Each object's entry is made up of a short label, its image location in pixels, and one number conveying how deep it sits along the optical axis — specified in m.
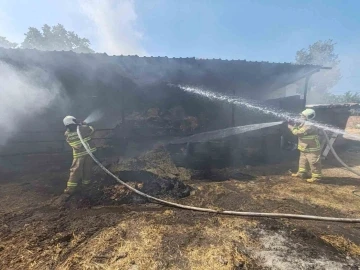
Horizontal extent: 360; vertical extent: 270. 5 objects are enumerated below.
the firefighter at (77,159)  5.72
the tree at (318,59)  39.41
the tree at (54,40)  36.47
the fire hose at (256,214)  3.91
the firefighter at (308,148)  6.21
